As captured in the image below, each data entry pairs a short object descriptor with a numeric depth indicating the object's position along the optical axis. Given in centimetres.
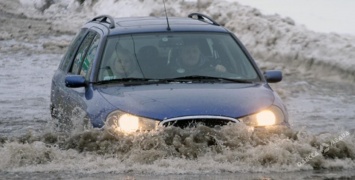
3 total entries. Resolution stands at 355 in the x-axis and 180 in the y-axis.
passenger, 1937
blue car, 1722
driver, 1972
